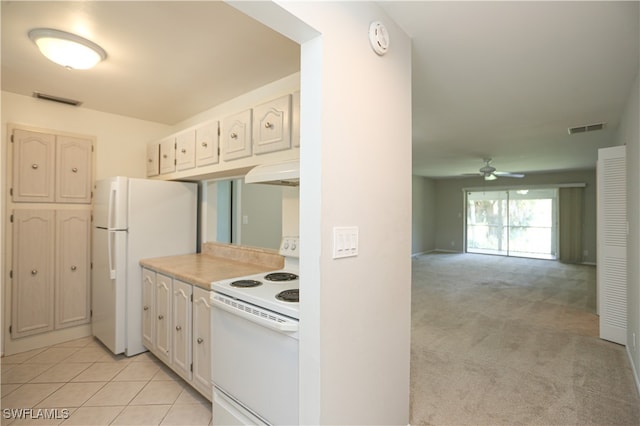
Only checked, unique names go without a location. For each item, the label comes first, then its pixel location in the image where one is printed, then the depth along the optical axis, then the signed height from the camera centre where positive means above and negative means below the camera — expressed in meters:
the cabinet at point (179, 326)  2.08 -0.88
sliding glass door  8.47 -0.26
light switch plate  1.30 -0.12
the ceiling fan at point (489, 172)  5.37 +0.77
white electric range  1.41 -0.71
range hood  1.77 +0.25
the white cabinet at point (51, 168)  2.92 +0.46
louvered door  3.13 -0.32
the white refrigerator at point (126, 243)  2.80 -0.29
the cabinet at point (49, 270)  2.92 -0.57
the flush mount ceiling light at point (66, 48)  1.92 +1.08
